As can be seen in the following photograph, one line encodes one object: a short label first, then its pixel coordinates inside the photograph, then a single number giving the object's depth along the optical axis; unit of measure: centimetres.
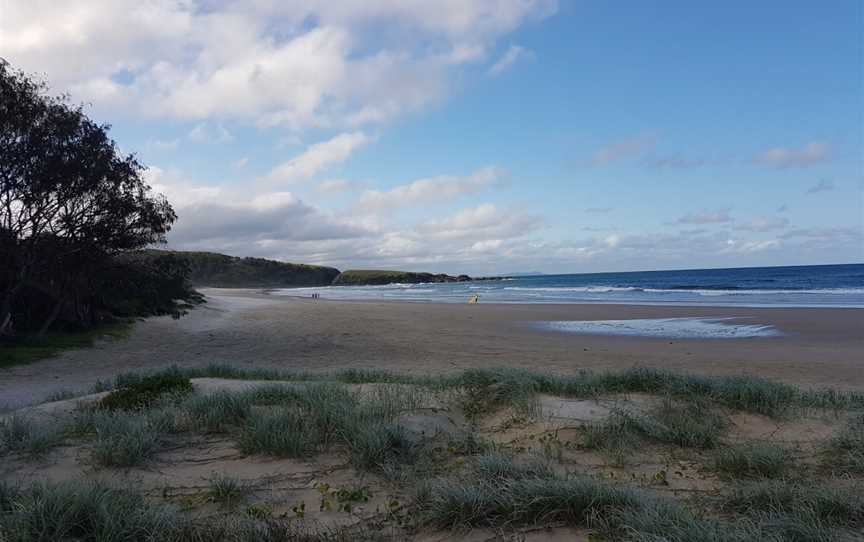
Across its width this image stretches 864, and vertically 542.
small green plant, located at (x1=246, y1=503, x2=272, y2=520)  392
